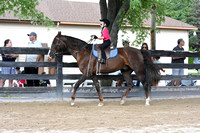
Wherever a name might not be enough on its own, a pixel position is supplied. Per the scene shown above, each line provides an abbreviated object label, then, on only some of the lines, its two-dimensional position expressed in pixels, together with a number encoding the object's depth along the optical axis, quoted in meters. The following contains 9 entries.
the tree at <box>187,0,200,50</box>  47.21
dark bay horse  9.12
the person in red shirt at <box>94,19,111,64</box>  8.88
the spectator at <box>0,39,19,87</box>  10.30
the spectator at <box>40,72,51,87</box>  11.56
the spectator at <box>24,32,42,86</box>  10.30
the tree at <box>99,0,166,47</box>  11.32
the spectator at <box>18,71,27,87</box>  12.39
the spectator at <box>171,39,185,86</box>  11.41
